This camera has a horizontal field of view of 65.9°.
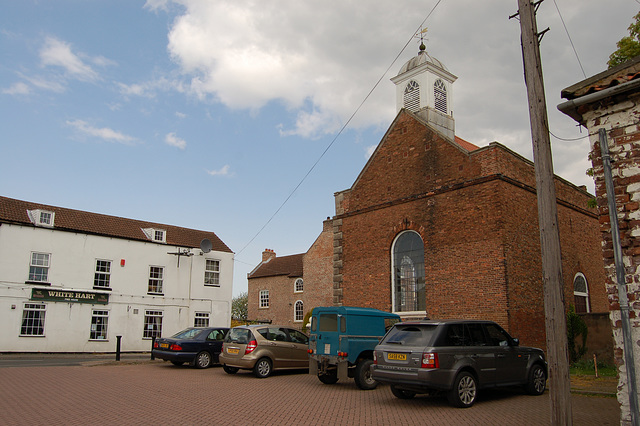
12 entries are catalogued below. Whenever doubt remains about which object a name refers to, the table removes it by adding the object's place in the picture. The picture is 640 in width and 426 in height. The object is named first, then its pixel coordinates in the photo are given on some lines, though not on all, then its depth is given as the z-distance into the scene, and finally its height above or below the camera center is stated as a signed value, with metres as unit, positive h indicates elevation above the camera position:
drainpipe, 6.16 -0.02
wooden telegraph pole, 6.45 +1.23
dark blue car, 16.50 -1.14
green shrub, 16.91 -0.63
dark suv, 9.42 -0.91
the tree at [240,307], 69.75 +0.85
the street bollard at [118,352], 19.60 -1.57
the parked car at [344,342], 12.22 -0.71
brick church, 16.02 +3.11
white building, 23.59 +1.69
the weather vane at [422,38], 23.08 +12.64
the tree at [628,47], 13.52 +7.31
